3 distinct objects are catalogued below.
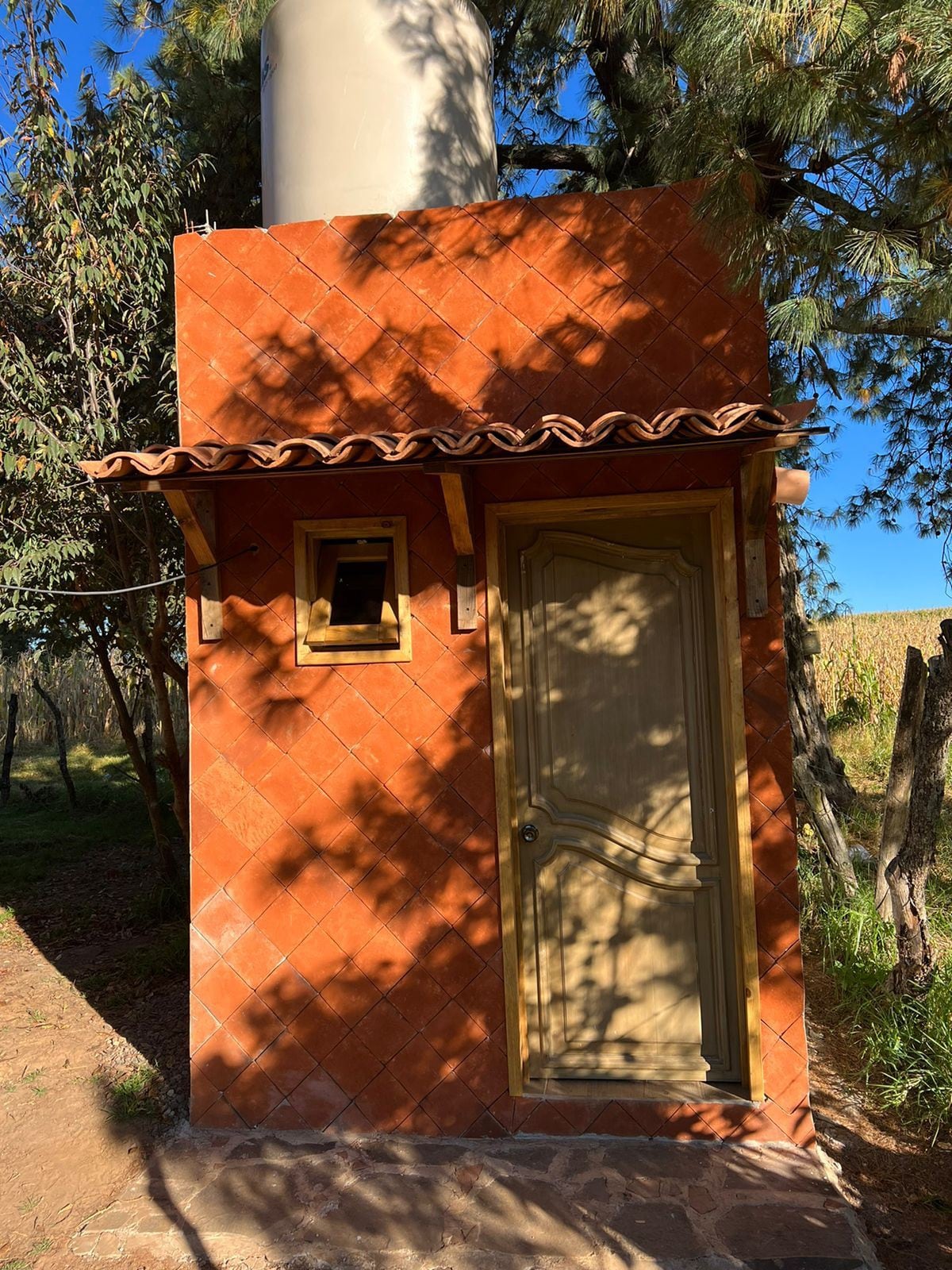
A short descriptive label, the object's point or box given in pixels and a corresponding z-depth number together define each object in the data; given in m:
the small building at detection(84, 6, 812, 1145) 3.71
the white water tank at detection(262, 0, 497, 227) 4.45
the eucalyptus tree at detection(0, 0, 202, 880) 5.20
